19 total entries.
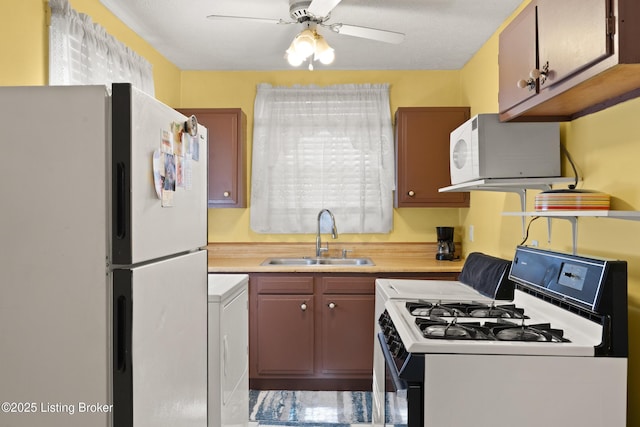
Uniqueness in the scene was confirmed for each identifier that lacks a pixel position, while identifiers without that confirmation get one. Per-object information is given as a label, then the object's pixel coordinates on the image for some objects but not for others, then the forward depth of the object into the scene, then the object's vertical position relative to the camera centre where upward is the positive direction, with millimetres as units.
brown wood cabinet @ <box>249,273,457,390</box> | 3293 -771
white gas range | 1432 -496
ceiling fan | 2443 +974
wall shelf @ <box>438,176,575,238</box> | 2090 +127
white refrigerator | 1214 -110
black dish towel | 2361 -345
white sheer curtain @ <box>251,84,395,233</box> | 3840 +468
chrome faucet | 3793 -167
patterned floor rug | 2863 -1258
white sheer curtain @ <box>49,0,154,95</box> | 2201 +827
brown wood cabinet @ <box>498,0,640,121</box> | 1196 +461
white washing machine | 2021 -639
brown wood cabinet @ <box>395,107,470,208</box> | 3561 +440
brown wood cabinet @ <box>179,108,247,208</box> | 3588 +445
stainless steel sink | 3746 -389
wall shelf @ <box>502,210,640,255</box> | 1274 -8
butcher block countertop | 3887 -321
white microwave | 2137 +287
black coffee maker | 3654 -256
